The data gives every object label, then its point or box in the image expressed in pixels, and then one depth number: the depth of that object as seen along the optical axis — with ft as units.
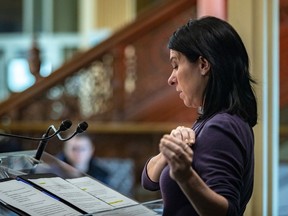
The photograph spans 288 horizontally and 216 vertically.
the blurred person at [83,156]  35.21
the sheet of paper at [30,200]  16.70
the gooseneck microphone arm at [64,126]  17.27
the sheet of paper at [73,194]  17.15
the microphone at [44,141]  17.32
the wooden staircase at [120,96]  35.60
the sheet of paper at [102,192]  17.56
